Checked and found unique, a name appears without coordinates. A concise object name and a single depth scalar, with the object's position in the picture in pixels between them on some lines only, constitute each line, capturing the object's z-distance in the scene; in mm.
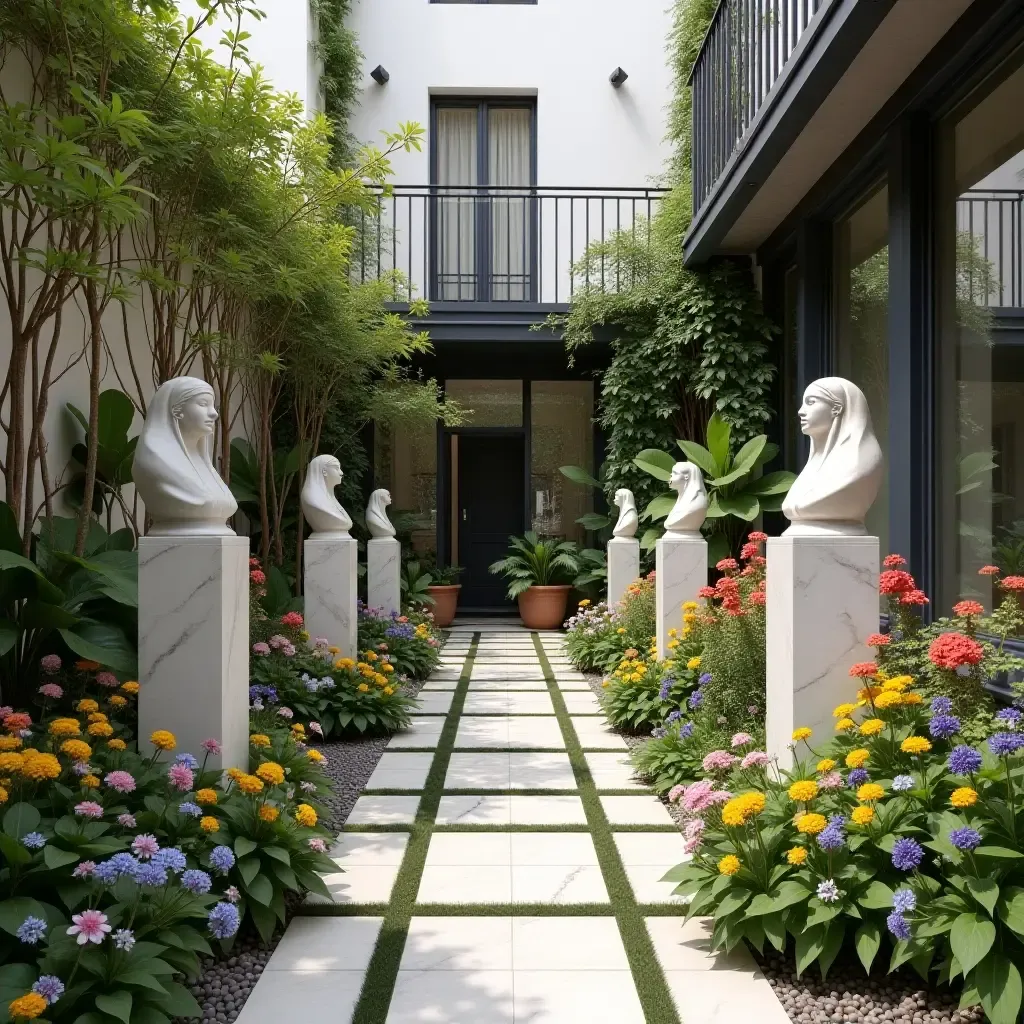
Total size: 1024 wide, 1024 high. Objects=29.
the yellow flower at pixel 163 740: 2633
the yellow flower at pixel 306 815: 2643
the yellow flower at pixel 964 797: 2104
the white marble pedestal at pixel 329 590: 5609
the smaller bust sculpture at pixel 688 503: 5504
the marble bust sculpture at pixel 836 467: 2994
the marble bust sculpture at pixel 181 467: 2973
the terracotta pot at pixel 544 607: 9820
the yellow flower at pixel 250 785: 2605
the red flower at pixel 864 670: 2684
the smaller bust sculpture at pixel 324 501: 5742
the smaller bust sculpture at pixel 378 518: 7844
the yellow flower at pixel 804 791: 2352
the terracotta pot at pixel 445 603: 9883
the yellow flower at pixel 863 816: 2229
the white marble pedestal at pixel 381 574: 7664
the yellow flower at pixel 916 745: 2342
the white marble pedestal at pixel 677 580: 5297
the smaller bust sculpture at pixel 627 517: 7781
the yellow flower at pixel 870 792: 2270
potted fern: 9789
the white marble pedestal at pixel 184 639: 2896
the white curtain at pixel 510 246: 10070
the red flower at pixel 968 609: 2707
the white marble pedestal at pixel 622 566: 7625
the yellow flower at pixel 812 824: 2264
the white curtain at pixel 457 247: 10102
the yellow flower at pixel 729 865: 2357
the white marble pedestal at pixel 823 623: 2955
